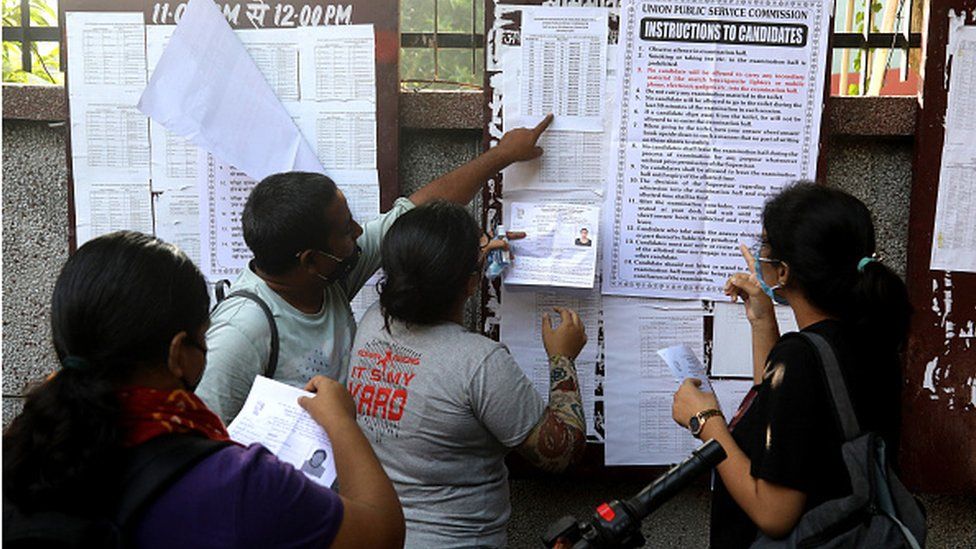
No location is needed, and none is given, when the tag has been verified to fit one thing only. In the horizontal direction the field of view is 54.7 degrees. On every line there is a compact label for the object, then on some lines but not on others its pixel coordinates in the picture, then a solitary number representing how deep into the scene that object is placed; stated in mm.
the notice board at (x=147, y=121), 3092
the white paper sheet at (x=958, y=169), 3049
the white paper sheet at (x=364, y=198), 3150
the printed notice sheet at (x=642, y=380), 3172
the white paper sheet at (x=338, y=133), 3123
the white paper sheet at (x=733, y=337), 3158
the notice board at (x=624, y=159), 3041
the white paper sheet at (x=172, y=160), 3195
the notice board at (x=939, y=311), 3057
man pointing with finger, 2273
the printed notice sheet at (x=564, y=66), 3049
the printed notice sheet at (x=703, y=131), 3041
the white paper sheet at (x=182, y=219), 3207
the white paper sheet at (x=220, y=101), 2861
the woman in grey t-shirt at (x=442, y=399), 2160
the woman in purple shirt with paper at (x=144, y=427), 1369
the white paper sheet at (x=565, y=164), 3104
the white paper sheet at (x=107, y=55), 3135
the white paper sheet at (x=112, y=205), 3211
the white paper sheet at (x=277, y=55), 3104
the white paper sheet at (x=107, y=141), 3176
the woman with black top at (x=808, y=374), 2006
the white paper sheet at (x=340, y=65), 3090
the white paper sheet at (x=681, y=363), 2629
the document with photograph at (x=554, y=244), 3041
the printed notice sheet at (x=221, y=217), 3184
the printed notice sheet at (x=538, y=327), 3166
